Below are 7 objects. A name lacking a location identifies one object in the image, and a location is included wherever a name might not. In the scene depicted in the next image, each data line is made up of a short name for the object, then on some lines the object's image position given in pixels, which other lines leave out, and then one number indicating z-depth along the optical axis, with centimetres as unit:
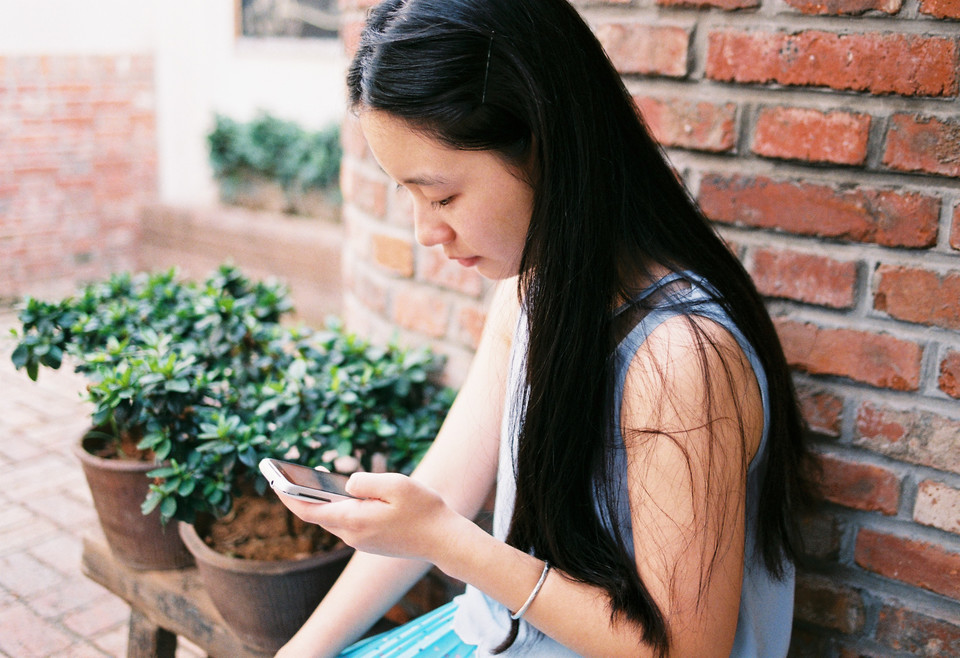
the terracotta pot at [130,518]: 179
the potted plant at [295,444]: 161
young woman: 108
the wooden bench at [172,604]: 174
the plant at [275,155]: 536
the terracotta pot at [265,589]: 158
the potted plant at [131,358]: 170
